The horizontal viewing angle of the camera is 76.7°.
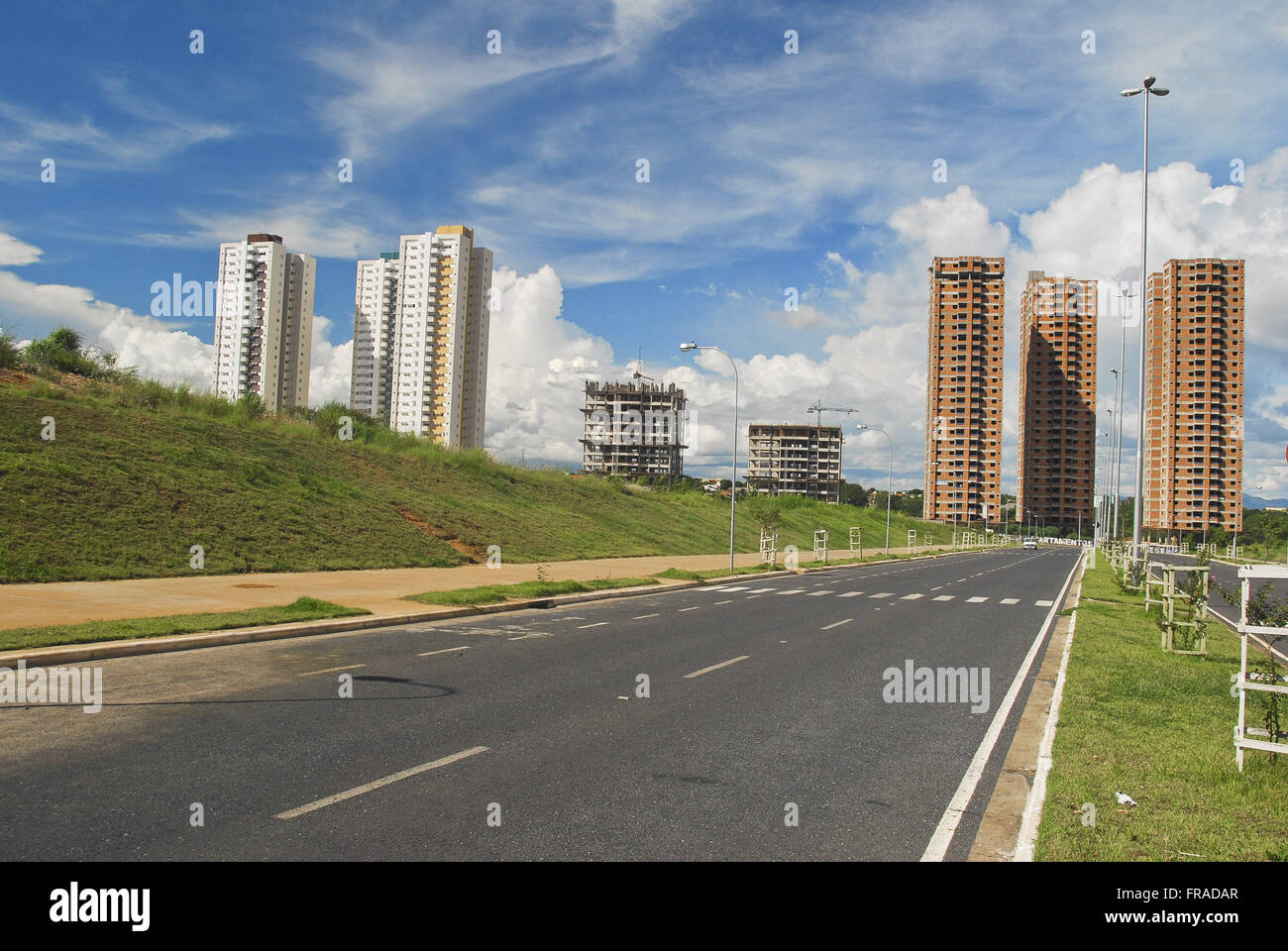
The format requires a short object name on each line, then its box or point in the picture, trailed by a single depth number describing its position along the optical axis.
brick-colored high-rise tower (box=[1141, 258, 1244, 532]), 77.69
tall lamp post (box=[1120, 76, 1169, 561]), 23.94
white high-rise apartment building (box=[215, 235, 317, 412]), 94.75
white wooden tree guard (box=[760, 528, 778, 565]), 38.02
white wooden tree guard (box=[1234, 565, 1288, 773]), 6.06
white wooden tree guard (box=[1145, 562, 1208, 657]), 12.61
